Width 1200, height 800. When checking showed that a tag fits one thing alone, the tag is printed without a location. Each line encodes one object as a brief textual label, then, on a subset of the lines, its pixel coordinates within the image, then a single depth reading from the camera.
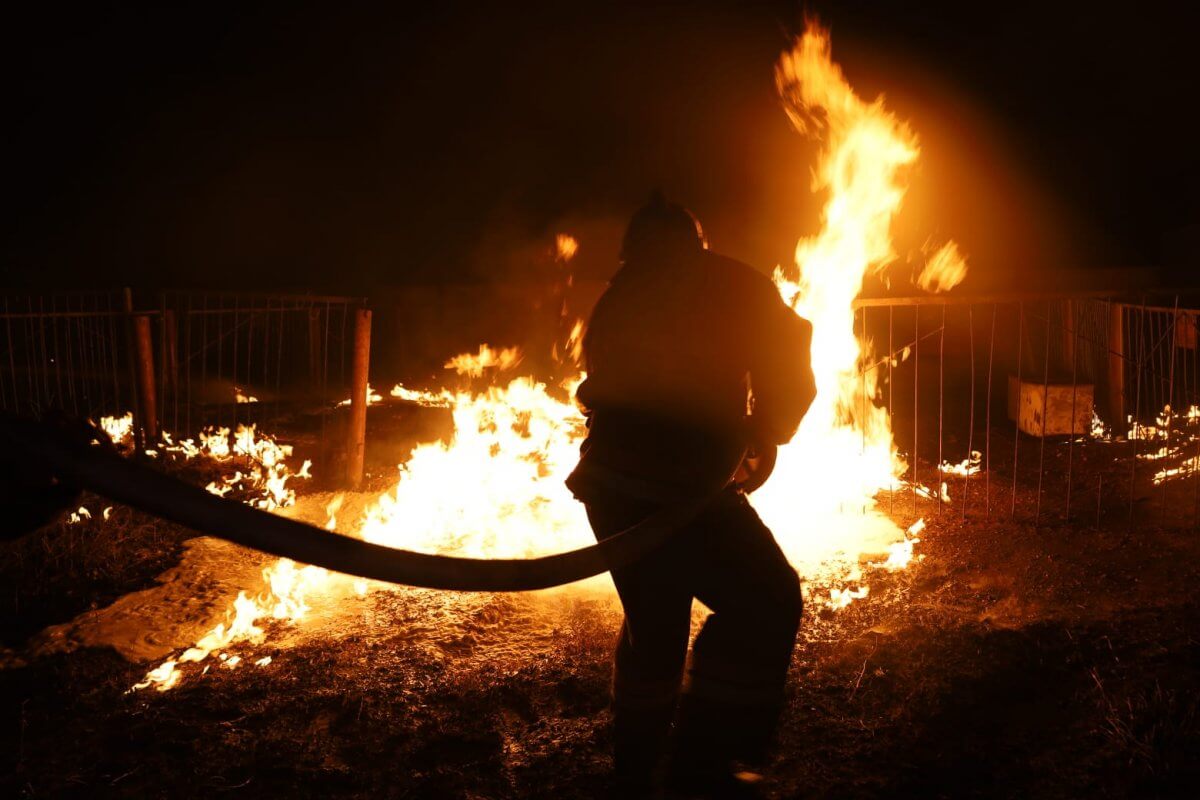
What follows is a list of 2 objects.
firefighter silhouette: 2.55
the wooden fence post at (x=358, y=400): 7.52
